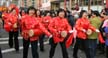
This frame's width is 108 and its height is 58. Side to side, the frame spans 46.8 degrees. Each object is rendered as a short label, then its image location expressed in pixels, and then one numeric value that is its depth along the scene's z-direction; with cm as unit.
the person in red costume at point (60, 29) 378
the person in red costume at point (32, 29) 363
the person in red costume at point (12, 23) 470
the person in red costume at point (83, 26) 388
